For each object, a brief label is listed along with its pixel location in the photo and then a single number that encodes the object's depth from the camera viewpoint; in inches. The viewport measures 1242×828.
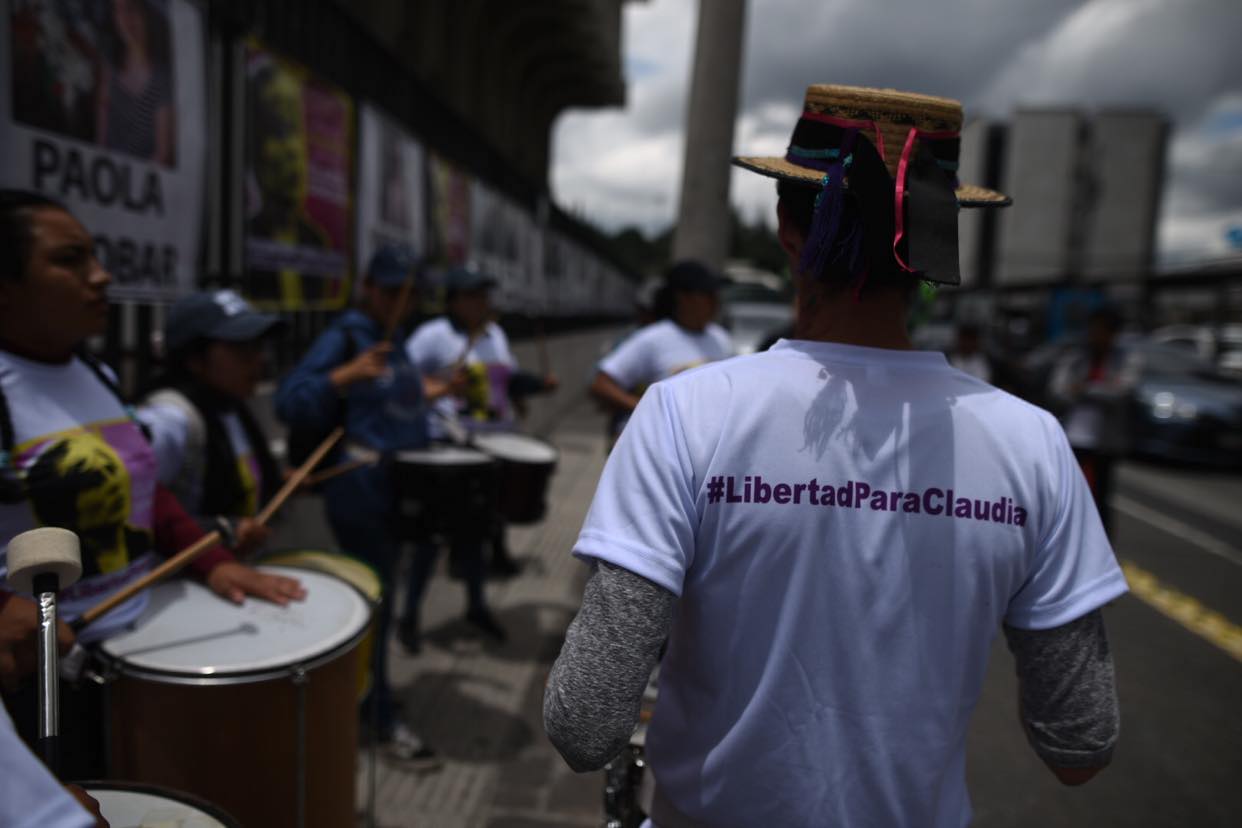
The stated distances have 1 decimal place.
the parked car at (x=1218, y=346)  743.1
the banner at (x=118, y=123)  105.2
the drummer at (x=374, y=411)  131.7
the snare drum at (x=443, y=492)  138.4
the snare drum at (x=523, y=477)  174.2
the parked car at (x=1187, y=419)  434.0
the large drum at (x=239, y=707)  73.2
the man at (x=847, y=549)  47.6
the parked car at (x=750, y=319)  485.7
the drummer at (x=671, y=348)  175.5
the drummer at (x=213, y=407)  98.0
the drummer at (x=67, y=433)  69.8
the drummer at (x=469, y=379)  175.8
